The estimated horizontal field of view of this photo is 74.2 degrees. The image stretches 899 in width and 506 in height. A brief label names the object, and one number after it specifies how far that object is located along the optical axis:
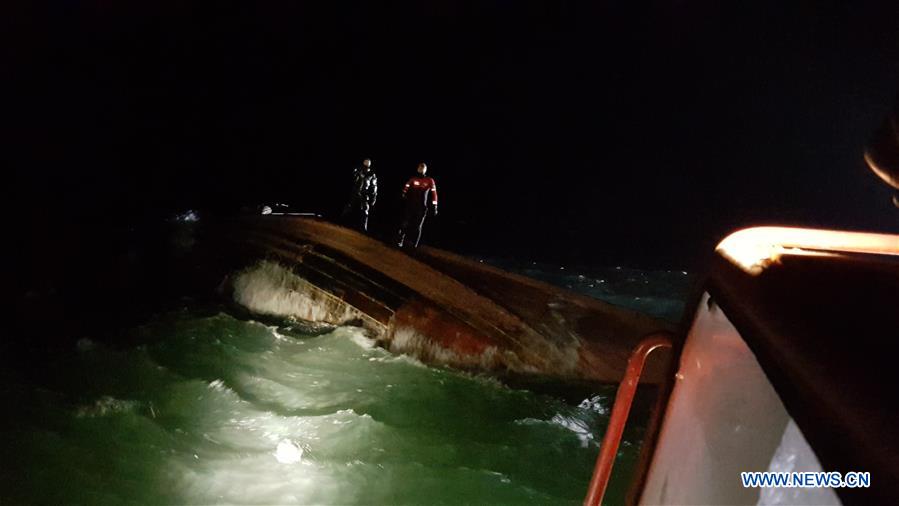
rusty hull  9.27
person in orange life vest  11.16
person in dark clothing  12.66
